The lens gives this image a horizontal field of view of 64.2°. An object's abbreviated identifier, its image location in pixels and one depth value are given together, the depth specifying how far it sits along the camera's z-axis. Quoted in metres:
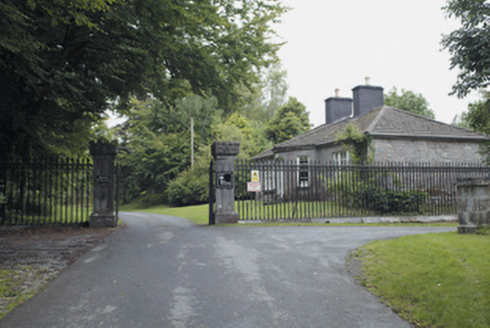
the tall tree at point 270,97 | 51.44
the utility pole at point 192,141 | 35.40
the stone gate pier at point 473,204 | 8.32
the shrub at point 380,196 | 15.22
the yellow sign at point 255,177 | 13.05
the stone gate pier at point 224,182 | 12.69
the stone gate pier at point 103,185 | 11.92
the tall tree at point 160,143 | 37.88
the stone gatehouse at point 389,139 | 20.22
